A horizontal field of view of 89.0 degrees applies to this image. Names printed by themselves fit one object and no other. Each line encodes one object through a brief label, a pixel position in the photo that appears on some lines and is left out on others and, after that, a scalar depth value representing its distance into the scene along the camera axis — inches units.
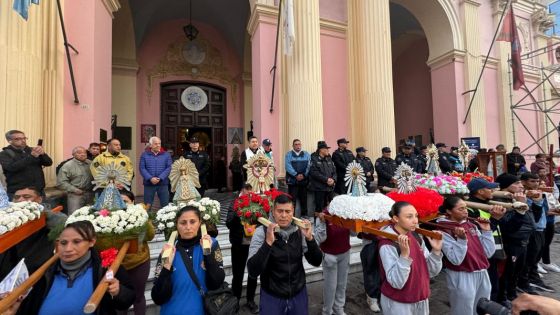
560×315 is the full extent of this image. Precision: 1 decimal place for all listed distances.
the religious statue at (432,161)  249.0
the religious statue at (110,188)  110.9
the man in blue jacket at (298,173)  254.1
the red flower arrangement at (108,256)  90.8
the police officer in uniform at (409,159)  308.3
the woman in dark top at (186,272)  82.5
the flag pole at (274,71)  302.0
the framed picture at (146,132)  463.8
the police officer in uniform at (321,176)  240.4
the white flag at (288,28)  269.4
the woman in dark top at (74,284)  72.7
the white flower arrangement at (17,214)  90.0
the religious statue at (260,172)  168.2
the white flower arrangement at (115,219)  97.0
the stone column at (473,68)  440.1
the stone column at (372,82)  339.4
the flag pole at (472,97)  427.4
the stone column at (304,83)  297.6
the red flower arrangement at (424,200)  126.4
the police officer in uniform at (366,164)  282.2
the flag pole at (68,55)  216.5
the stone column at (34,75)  201.2
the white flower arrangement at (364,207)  112.9
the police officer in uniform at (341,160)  270.2
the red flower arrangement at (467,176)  210.2
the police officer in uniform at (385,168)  286.2
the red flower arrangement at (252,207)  125.7
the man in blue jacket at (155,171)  220.2
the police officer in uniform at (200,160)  247.9
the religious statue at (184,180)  165.9
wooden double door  484.4
